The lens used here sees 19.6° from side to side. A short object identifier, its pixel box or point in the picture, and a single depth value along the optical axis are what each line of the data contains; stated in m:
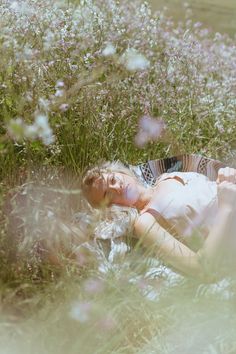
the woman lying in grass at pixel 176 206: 2.20
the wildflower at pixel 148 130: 2.83
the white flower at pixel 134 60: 2.82
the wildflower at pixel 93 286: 1.88
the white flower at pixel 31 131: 1.88
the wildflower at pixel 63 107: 2.04
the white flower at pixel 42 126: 1.96
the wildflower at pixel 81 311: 1.81
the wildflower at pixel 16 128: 1.65
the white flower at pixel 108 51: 2.72
